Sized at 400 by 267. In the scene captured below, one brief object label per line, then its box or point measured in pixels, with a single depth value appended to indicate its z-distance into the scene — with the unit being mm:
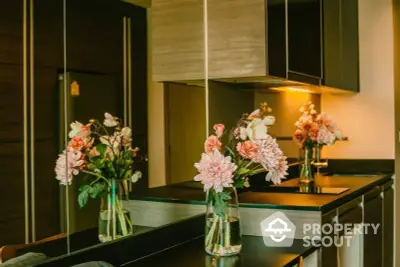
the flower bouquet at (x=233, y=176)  2207
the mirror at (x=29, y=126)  1646
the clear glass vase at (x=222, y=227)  2254
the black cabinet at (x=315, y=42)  2983
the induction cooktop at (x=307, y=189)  3264
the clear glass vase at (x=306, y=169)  3874
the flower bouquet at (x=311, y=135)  3900
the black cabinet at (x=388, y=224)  4136
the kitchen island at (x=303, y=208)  2560
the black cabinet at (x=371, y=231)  3620
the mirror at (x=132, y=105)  1961
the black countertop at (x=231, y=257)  2150
